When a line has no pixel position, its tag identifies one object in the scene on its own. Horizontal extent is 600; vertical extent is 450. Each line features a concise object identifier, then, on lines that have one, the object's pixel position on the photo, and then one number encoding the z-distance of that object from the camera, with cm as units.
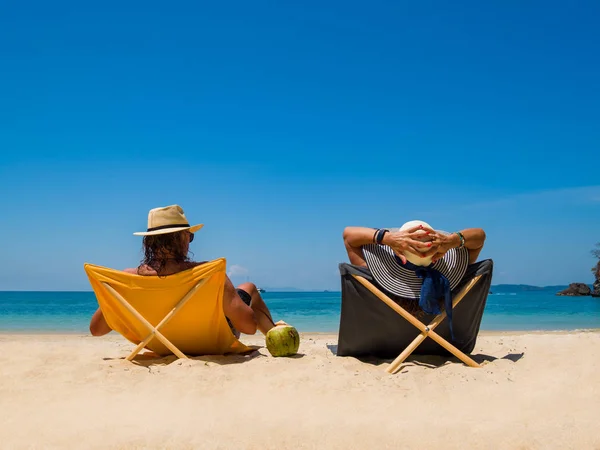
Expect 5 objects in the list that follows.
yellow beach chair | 416
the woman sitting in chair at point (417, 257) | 393
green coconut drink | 438
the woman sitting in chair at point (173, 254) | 429
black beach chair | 404
